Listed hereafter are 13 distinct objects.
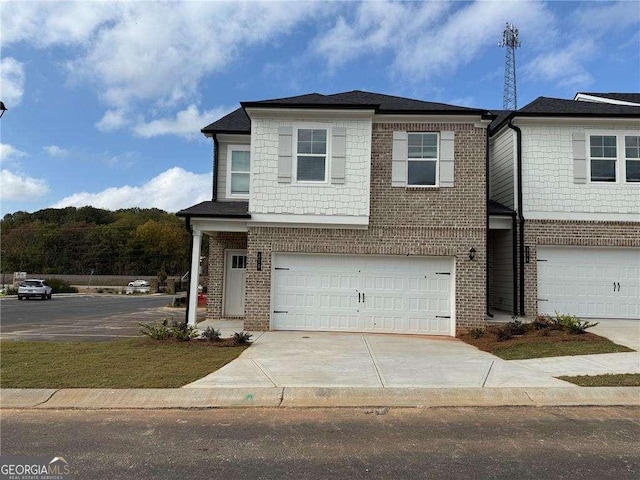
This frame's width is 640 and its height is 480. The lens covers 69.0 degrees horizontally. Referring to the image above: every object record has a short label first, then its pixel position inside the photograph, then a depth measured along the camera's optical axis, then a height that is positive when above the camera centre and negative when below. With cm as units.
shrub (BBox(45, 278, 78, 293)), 4422 -218
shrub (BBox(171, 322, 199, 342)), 1076 -150
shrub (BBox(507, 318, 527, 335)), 1138 -124
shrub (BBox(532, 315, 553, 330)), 1149 -114
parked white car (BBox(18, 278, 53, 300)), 3484 -197
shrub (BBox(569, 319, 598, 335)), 1110 -117
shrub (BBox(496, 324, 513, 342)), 1100 -135
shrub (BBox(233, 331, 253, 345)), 1060 -158
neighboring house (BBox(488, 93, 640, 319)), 1353 +188
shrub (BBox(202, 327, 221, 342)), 1086 -155
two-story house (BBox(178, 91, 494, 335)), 1272 +151
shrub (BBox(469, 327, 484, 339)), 1178 -144
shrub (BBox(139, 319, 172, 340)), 1091 -154
